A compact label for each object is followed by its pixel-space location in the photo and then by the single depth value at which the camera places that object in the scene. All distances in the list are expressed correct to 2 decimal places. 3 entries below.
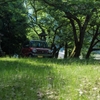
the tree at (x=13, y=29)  33.66
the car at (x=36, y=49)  22.14
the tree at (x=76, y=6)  19.61
